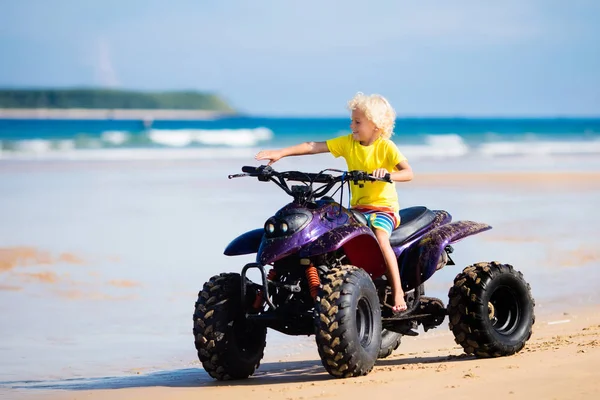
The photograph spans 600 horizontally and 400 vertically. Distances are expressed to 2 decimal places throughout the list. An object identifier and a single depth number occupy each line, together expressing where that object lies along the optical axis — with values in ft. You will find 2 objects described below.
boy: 49.19
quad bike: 45.62
